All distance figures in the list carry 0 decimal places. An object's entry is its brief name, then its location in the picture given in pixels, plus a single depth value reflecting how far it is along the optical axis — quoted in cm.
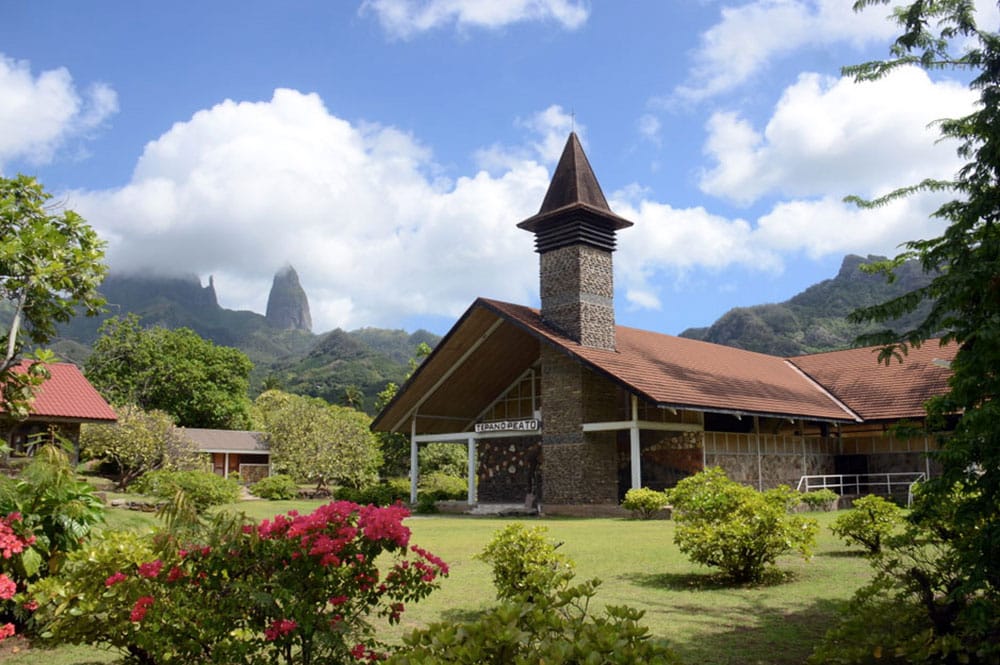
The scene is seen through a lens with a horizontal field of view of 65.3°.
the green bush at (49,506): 607
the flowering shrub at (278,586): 409
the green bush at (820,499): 1959
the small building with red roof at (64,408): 2262
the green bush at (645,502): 1783
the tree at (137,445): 3025
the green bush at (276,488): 3091
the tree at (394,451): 3722
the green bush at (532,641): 283
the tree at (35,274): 903
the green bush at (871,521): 945
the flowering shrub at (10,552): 567
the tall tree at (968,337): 430
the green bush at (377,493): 2456
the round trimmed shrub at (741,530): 825
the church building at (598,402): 2097
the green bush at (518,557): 678
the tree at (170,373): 4425
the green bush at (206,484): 2122
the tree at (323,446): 3281
